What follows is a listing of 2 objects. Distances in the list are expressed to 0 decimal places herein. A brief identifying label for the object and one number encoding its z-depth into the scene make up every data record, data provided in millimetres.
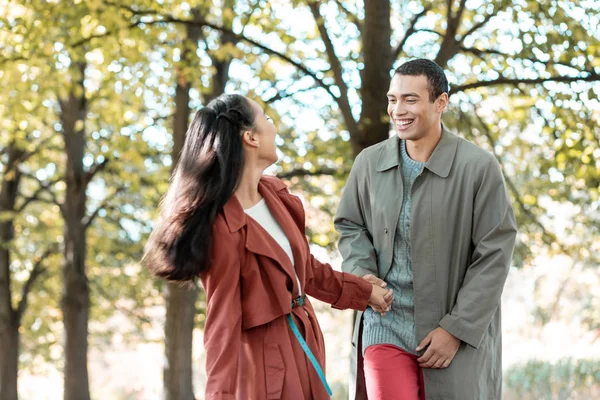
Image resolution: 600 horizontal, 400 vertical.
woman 3684
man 4383
